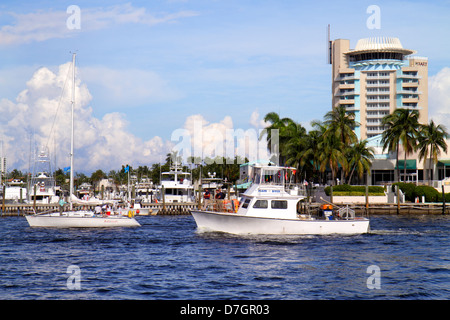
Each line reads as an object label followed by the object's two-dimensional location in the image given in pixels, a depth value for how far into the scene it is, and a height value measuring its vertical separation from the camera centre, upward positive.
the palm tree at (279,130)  91.42 +9.12
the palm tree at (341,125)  88.90 +9.55
